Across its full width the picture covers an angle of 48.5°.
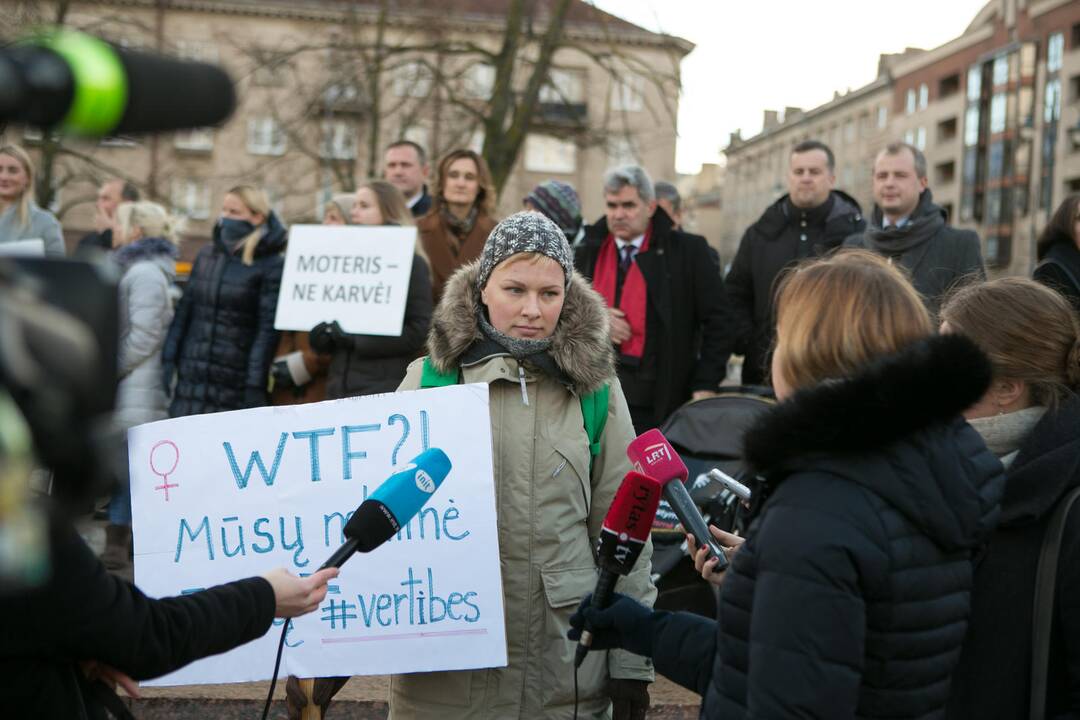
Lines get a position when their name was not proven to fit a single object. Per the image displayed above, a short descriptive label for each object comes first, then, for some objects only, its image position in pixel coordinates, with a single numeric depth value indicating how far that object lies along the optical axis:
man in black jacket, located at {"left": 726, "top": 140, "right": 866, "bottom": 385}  7.18
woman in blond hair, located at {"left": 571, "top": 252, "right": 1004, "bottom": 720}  2.17
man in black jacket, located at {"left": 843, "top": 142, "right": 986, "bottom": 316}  6.20
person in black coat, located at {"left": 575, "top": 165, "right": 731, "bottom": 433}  6.70
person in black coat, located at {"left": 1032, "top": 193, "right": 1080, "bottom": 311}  5.59
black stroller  5.44
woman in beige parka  3.38
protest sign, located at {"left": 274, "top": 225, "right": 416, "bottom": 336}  6.52
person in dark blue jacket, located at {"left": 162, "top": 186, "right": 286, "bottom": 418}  6.77
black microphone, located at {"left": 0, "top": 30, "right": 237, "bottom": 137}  1.19
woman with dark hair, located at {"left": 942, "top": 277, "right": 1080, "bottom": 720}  2.55
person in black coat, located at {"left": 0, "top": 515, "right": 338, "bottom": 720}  2.12
